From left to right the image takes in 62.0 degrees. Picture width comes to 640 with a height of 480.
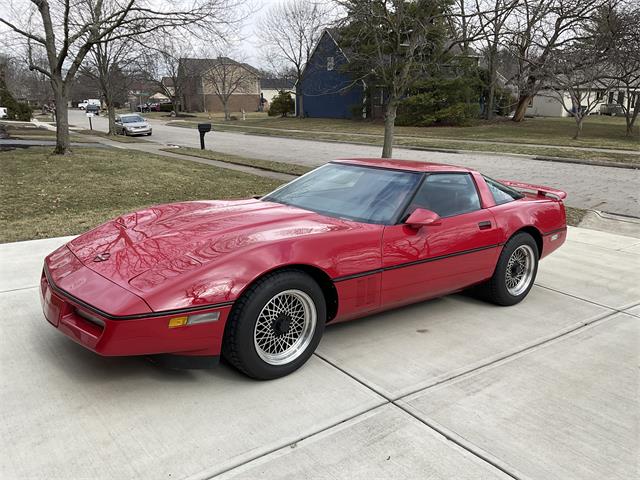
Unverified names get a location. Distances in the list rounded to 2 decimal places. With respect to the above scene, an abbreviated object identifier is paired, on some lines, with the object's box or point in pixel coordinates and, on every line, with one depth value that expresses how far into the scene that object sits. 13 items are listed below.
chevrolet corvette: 2.86
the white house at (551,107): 53.68
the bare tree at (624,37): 25.95
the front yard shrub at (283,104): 52.97
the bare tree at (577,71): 26.34
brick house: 58.37
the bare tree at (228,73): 56.73
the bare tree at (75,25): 14.74
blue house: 42.59
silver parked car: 30.70
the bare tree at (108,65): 28.75
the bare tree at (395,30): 10.71
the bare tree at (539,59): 27.84
